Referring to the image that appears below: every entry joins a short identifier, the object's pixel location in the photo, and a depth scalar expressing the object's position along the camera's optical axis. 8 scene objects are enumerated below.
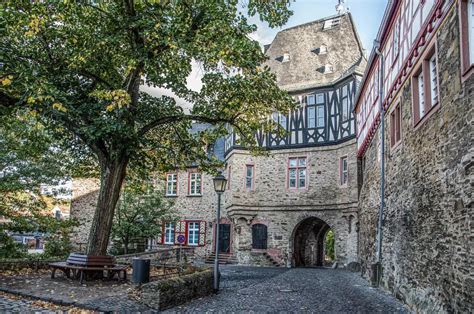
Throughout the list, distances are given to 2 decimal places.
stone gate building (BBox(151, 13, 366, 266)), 20.66
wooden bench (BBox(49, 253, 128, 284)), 10.02
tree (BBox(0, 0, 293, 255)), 9.30
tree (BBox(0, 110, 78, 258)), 14.03
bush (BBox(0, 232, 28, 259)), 14.45
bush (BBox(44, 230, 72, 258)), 19.48
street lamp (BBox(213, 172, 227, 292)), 10.82
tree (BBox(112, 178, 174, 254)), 20.72
